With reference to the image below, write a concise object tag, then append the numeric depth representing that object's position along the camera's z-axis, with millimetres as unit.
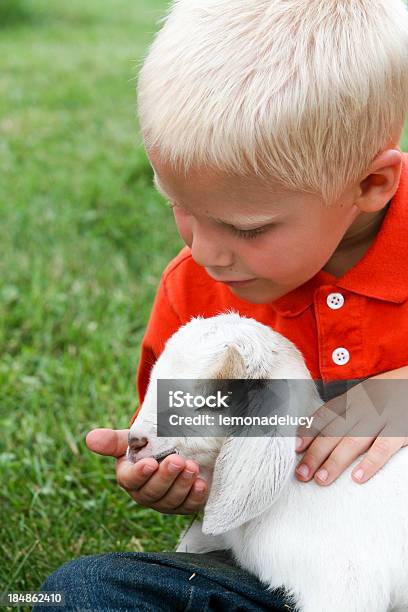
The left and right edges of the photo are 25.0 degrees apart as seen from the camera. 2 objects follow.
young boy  2004
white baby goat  2018
